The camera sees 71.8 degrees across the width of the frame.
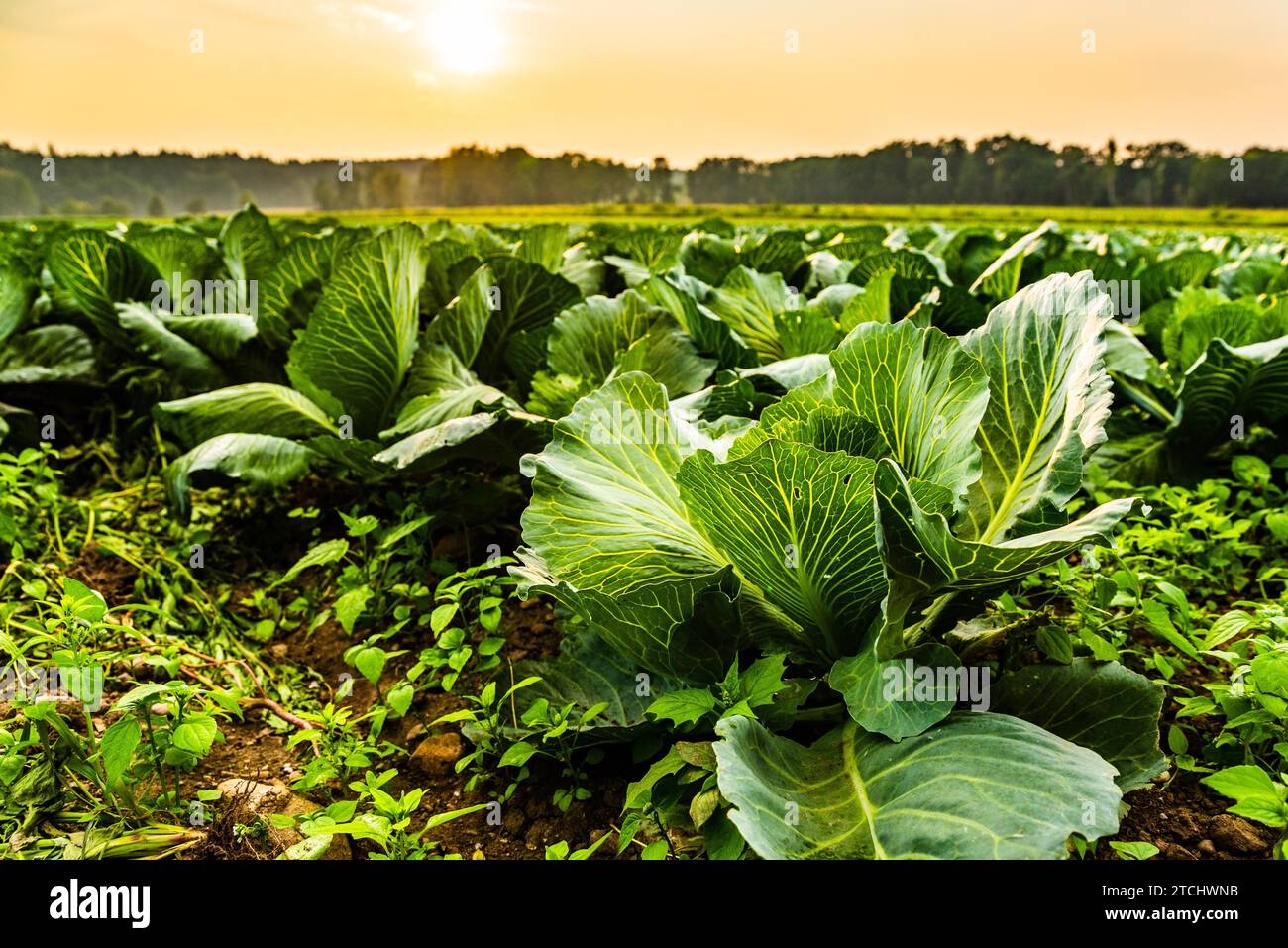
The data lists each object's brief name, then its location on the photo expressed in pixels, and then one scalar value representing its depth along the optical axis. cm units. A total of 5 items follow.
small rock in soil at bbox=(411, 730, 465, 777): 207
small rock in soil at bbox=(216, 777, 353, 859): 183
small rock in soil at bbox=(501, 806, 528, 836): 186
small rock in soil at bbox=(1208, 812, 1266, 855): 163
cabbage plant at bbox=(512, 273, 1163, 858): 140
